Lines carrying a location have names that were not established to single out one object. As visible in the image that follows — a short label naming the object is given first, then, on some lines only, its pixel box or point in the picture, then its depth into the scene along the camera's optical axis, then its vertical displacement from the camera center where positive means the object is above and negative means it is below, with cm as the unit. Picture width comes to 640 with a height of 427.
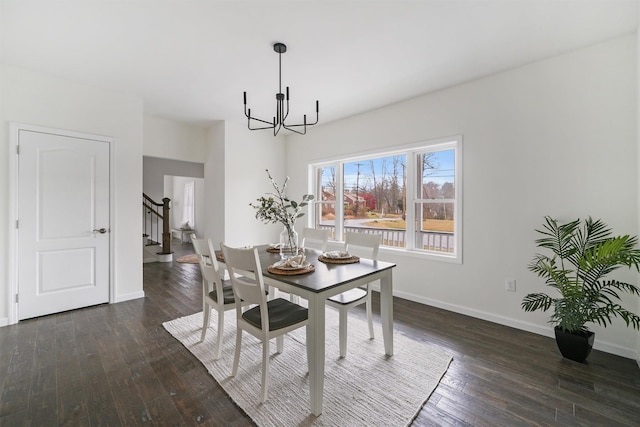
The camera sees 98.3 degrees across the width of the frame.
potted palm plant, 202 -55
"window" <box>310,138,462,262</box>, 345 +23
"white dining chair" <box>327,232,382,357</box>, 226 -72
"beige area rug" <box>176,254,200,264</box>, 606 -108
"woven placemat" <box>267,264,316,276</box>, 198 -43
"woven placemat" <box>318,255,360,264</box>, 237 -42
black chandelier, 242 +146
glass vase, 240 -28
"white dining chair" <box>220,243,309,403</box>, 178 -73
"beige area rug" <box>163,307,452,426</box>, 167 -121
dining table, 167 -50
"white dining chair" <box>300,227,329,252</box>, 312 -26
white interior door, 297 -13
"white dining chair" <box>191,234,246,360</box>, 226 -70
